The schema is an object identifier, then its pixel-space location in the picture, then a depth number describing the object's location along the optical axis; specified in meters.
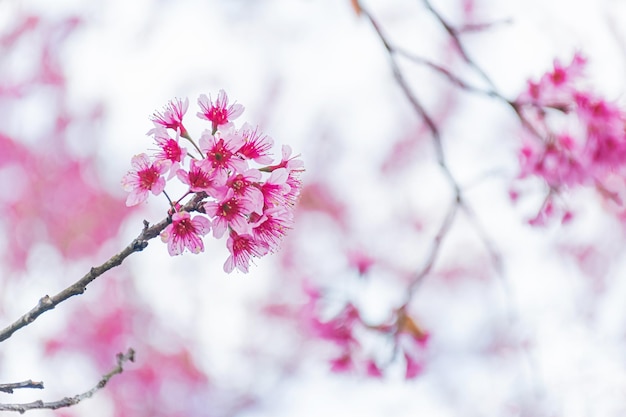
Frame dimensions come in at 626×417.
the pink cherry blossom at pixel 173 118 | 1.67
